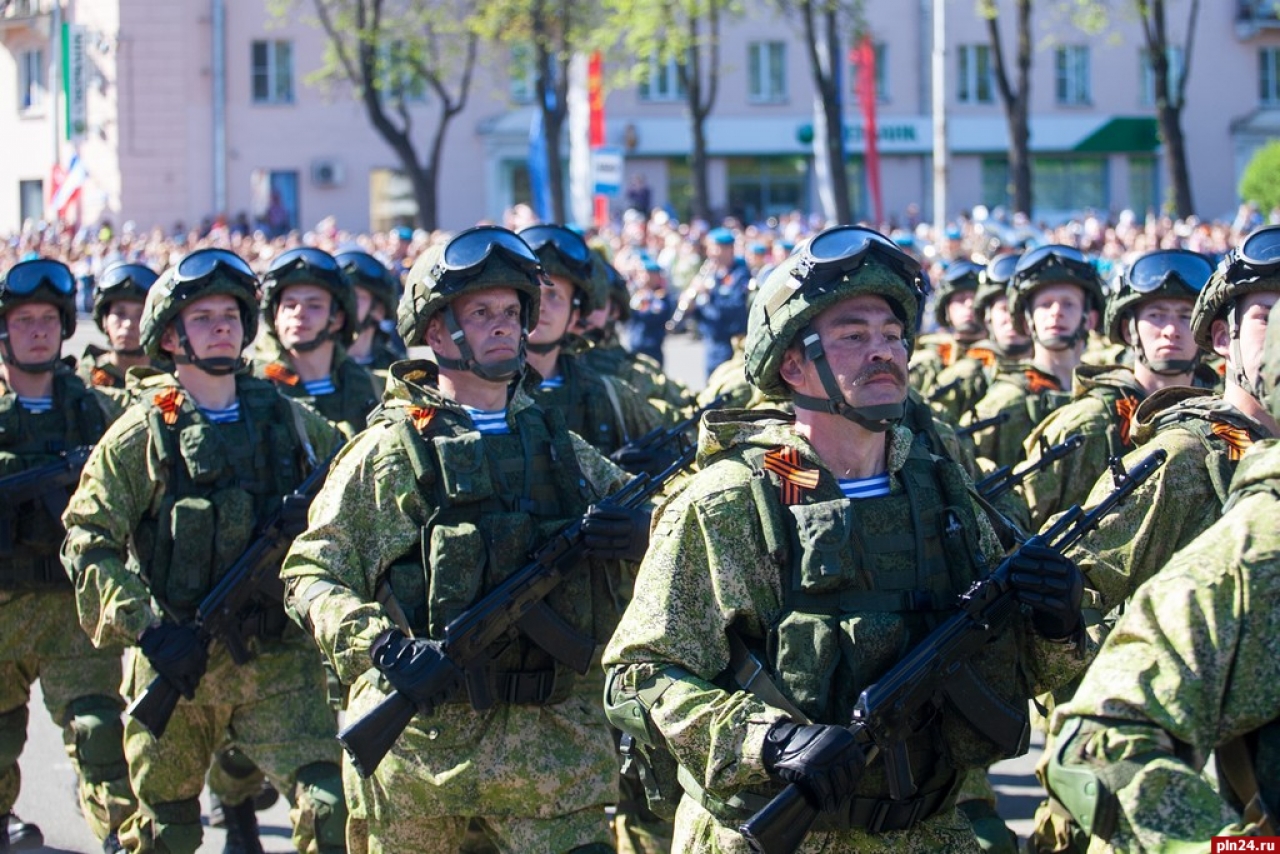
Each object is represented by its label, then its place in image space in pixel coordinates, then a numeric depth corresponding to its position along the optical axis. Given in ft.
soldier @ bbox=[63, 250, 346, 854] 20.26
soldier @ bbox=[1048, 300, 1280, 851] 9.83
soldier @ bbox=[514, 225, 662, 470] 23.88
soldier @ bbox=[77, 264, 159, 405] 28.50
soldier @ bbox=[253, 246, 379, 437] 26.96
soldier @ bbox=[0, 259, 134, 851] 22.94
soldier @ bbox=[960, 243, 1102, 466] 26.32
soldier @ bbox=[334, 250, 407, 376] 31.86
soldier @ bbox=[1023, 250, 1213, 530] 20.99
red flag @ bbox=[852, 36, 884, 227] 124.16
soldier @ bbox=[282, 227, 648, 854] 16.66
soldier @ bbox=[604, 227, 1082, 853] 12.71
